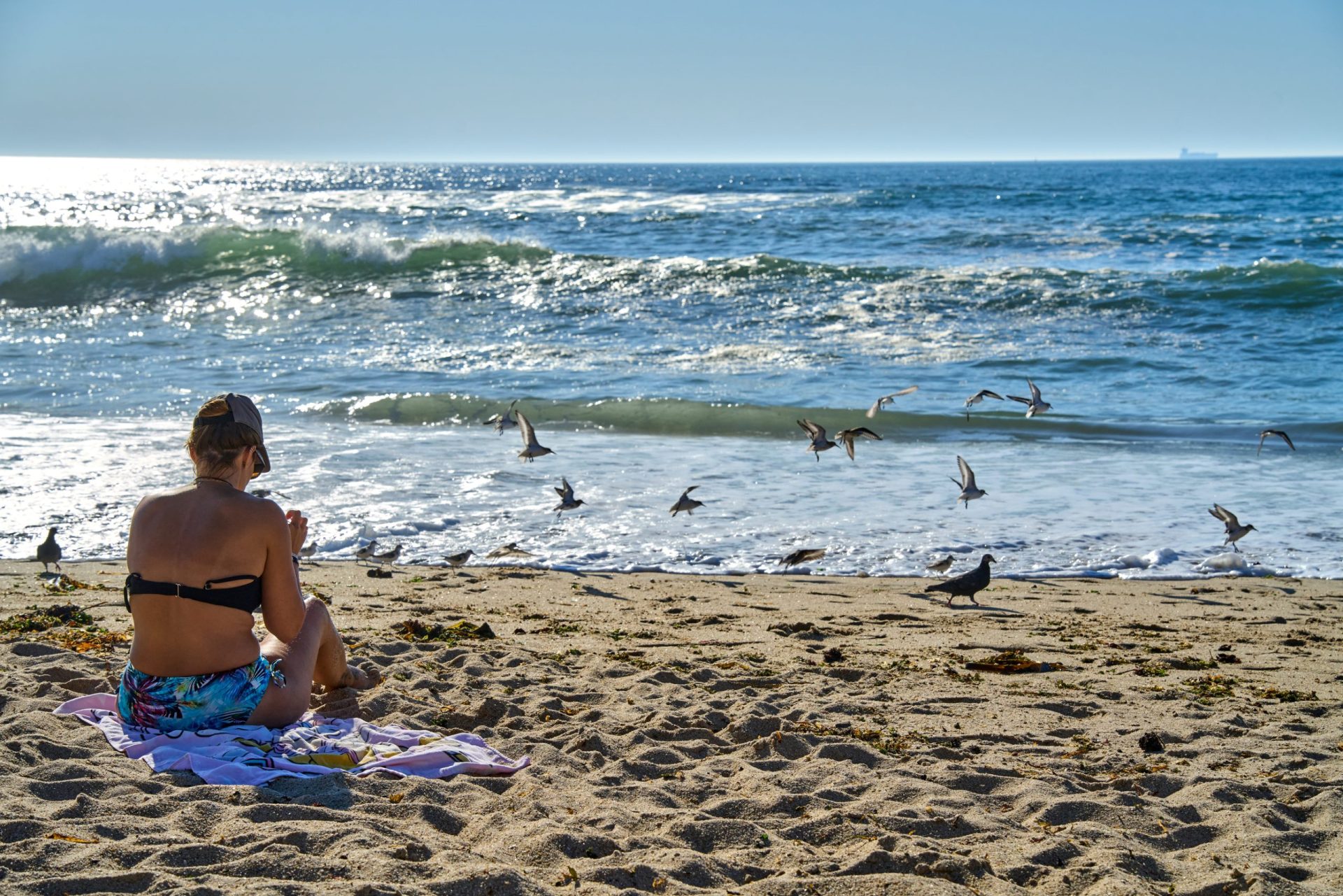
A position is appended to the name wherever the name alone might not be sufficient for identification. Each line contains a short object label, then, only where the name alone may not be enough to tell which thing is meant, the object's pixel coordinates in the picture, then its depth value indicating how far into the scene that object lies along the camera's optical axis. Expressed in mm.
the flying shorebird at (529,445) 7406
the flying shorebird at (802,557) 6742
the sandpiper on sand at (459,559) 6617
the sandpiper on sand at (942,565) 6641
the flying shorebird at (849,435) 7277
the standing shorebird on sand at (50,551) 6055
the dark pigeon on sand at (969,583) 5867
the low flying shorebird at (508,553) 6914
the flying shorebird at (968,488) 7035
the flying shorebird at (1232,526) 6656
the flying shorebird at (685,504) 7281
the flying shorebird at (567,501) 7250
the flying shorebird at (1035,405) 7768
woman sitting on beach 3209
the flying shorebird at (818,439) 7230
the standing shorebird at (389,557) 6691
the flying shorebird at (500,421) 8383
